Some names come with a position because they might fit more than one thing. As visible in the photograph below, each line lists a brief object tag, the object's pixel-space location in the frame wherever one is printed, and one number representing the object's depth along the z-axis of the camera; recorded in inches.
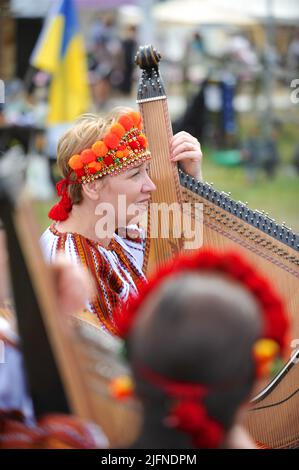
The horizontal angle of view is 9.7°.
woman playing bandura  238.8
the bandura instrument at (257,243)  230.1
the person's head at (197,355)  120.4
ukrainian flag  743.3
